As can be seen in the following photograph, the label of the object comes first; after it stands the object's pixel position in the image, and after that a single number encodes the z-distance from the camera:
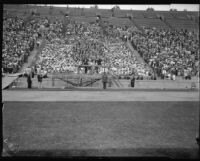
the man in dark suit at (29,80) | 20.12
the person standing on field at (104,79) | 21.17
